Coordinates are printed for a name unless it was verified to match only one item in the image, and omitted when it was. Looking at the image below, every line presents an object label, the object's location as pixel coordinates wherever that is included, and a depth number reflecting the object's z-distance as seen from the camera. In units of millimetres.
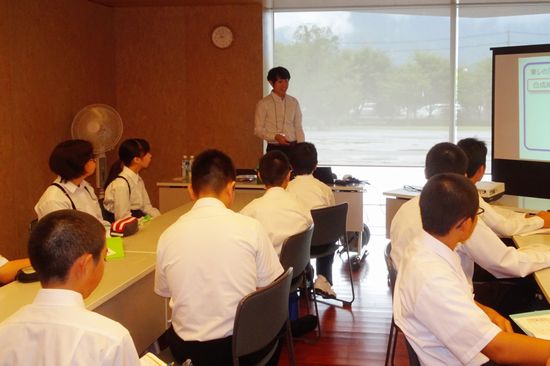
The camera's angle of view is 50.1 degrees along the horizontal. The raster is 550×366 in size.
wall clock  7223
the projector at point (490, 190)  4121
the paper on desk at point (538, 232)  3158
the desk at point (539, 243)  2369
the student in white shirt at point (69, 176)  3395
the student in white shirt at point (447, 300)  1696
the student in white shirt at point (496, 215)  3051
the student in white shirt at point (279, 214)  3250
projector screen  4469
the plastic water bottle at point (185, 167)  5981
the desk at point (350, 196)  5414
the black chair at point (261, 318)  2057
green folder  2781
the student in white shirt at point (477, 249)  2492
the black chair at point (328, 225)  3760
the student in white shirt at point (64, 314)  1376
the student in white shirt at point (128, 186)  4199
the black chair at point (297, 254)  2953
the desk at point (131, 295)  2197
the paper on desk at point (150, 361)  1765
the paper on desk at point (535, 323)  1896
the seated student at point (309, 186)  4148
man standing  6305
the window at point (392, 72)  7066
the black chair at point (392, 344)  1947
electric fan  6051
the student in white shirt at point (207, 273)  2170
